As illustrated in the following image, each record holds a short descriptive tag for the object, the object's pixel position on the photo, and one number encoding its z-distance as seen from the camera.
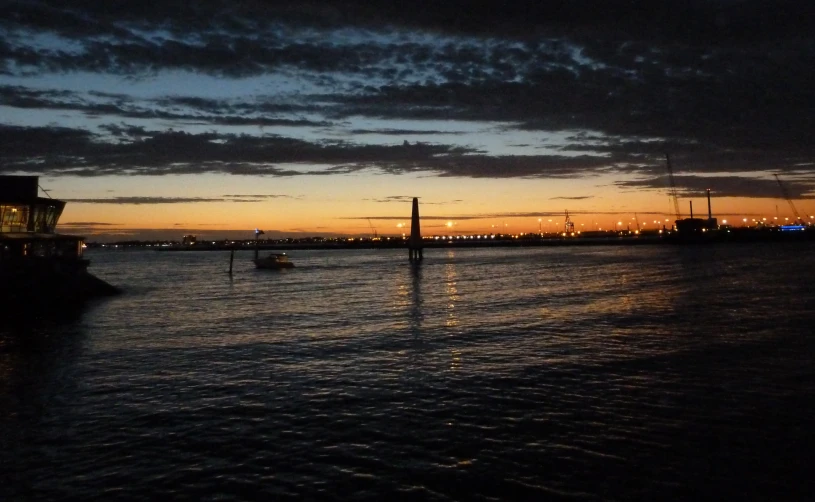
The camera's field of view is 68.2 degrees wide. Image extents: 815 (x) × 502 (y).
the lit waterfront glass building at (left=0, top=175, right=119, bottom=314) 48.41
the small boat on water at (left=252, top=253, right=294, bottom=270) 112.56
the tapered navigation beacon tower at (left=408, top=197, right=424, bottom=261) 141.50
